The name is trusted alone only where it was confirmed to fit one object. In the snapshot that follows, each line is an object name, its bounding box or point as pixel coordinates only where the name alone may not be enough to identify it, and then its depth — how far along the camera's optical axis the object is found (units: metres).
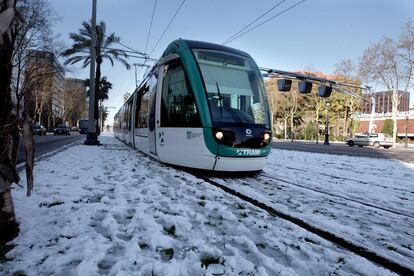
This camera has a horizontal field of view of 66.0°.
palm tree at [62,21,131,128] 24.08
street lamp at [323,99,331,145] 37.42
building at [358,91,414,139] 72.06
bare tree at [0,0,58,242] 2.30
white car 33.88
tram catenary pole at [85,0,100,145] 15.82
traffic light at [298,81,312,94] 20.27
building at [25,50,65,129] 31.36
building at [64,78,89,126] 74.04
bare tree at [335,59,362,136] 50.78
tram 6.30
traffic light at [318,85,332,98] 20.58
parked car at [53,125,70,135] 46.04
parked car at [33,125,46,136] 37.66
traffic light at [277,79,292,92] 20.14
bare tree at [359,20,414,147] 38.62
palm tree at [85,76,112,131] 47.16
